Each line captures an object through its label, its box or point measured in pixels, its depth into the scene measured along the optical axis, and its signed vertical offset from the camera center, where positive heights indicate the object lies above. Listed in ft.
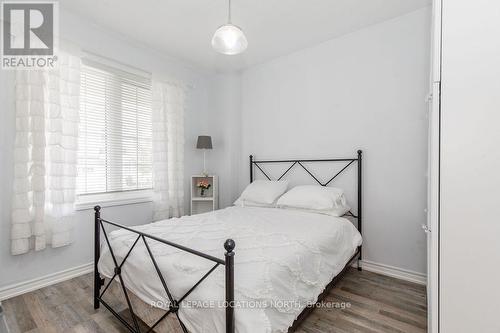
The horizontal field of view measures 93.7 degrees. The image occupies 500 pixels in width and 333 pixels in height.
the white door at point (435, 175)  3.76 -0.16
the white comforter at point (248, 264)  3.67 -1.99
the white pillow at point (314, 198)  8.33 -1.25
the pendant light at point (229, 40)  6.13 +3.33
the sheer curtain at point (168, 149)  10.64 +0.66
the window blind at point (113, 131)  8.95 +1.32
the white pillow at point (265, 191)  9.86 -1.19
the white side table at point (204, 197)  11.84 -1.71
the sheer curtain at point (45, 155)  7.13 +0.23
